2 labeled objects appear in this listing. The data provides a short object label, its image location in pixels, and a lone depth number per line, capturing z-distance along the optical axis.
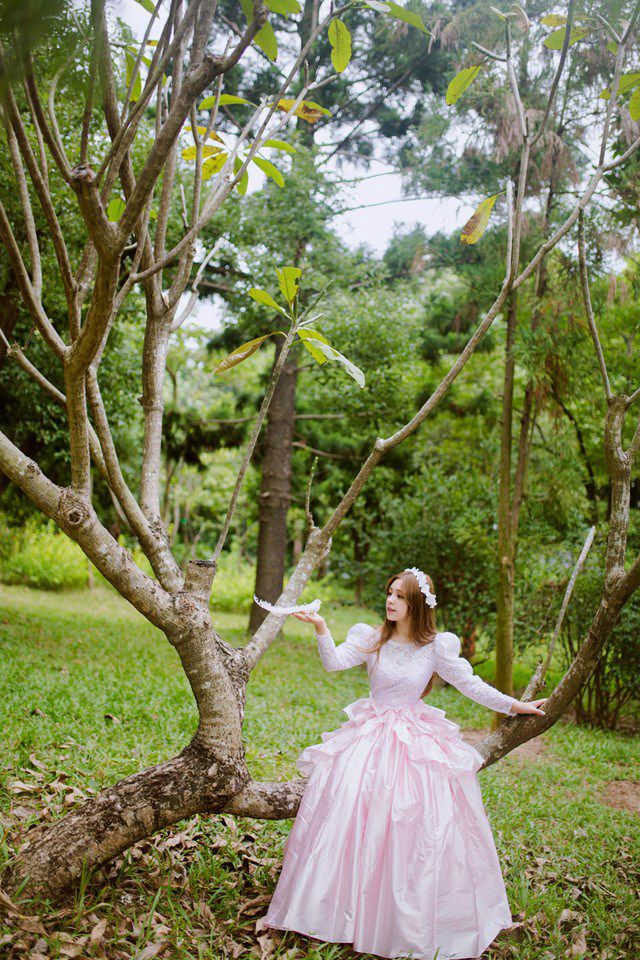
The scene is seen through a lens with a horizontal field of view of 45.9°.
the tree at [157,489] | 1.83
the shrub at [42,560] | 11.86
